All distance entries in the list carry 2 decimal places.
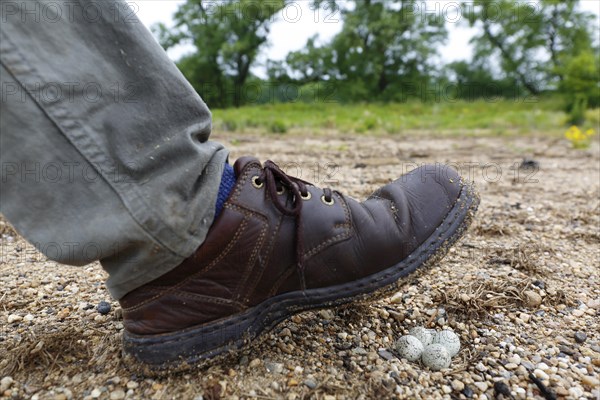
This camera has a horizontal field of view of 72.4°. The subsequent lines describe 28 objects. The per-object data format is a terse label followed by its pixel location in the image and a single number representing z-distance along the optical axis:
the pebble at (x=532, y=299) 0.39
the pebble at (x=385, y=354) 0.32
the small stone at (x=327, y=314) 0.37
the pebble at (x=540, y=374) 0.29
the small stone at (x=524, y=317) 0.37
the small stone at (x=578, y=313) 0.38
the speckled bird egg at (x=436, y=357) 0.31
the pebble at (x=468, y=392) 0.28
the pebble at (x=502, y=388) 0.28
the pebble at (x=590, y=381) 0.28
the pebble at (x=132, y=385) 0.28
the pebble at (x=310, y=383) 0.28
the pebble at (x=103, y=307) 0.37
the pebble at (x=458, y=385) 0.29
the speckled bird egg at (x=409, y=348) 0.32
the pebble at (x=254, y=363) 0.30
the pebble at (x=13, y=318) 0.36
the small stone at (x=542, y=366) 0.30
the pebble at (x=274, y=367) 0.29
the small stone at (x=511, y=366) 0.31
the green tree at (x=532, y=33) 15.88
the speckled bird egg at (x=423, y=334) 0.33
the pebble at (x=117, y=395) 0.27
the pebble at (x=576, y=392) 0.27
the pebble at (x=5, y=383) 0.27
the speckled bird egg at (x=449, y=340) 0.32
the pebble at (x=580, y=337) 0.34
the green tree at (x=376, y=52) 14.50
